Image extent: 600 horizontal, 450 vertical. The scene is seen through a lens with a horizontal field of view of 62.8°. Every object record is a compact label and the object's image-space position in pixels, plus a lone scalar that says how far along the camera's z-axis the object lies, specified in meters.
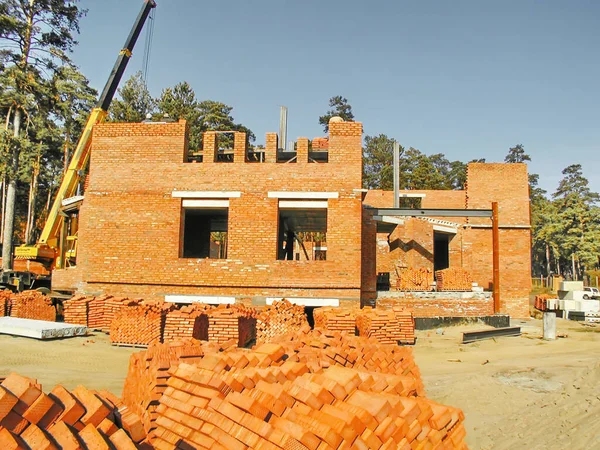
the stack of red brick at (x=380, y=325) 13.19
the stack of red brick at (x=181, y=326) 11.99
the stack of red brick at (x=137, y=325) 12.34
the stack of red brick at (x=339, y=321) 12.91
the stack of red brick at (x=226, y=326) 12.14
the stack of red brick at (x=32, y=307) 14.99
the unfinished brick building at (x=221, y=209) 15.54
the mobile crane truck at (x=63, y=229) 19.06
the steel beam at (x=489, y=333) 14.32
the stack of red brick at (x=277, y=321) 13.55
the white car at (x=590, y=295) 26.24
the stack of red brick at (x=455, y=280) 20.22
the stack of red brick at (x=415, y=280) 19.98
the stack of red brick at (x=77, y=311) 14.19
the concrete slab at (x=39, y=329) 12.35
